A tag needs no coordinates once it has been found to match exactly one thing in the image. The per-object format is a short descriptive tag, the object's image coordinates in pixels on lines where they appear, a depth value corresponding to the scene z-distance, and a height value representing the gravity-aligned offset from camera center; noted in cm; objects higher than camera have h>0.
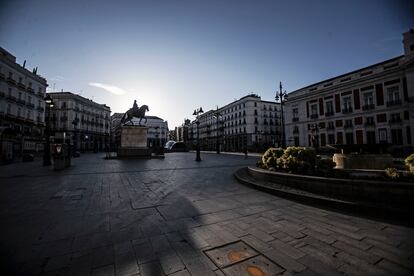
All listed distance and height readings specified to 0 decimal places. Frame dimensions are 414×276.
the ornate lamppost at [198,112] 1748 +359
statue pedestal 1998 +62
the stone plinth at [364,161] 747 -86
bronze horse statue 2197 +436
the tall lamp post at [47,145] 1341 +36
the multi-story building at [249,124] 5691 +709
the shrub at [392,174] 415 -78
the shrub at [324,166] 560 -77
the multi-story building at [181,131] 10560 +1035
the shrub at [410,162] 440 -56
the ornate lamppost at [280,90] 2245 +692
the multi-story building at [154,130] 9694 +965
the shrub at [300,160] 579 -56
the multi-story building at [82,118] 5234 +992
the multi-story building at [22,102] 2788 +853
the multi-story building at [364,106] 2447 +609
